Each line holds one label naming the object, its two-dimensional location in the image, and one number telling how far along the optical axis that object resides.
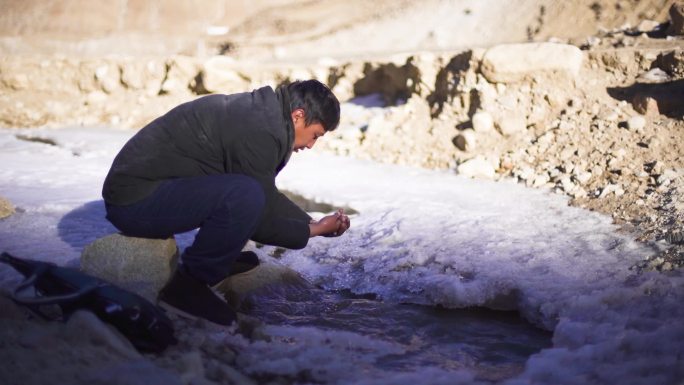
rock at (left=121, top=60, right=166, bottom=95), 9.86
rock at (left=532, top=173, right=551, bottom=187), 4.99
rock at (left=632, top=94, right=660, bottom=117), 5.25
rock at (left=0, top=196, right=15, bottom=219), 3.77
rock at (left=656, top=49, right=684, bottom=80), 5.45
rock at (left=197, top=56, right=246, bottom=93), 9.11
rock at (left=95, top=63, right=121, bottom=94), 10.20
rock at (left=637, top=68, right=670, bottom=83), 5.57
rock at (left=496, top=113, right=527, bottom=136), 5.91
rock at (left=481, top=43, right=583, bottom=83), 5.93
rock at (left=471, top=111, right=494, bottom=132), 6.00
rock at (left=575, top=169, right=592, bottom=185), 4.73
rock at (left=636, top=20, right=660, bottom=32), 7.59
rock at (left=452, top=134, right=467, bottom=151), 6.00
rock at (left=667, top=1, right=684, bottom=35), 6.48
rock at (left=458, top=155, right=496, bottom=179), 5.47
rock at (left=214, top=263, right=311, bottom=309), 2.78
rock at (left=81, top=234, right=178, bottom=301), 2.48
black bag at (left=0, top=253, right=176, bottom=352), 1.89
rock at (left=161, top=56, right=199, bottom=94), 9.51
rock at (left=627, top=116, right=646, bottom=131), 5.12
